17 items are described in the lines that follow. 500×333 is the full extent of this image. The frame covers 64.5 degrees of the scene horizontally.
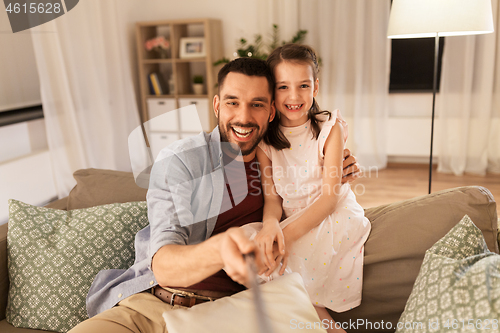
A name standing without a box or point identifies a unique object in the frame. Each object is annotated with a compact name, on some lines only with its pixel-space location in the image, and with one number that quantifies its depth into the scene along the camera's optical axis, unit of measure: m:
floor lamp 1.87
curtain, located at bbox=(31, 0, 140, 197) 3.12
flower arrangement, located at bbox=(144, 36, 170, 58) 4.54
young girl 1.23
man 1.07
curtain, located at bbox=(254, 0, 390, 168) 4.21
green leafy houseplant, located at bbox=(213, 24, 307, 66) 4.31
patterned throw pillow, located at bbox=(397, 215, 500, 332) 0.86
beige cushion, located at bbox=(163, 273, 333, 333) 0.92
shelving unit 4.50
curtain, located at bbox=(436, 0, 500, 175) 3.95
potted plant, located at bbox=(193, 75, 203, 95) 4.64
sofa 1.20
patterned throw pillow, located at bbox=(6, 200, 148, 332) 1.29
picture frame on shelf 4.52
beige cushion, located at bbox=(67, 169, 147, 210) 1.58
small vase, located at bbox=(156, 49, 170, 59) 4.63
